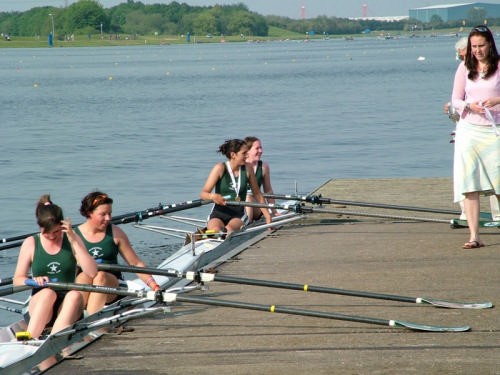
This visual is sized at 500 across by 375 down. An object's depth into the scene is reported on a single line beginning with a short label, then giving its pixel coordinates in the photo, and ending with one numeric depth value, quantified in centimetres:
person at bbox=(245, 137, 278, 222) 2027
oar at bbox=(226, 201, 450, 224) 1784
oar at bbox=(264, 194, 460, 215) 1863
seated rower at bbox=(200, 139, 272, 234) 1846
